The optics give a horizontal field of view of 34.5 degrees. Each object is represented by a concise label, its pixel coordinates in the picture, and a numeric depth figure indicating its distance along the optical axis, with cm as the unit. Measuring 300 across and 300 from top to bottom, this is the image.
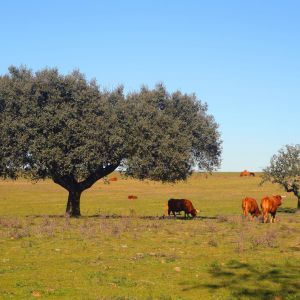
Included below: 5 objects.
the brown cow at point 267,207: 3238
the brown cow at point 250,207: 3447
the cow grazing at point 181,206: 3850
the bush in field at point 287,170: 5197
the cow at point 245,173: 13918
